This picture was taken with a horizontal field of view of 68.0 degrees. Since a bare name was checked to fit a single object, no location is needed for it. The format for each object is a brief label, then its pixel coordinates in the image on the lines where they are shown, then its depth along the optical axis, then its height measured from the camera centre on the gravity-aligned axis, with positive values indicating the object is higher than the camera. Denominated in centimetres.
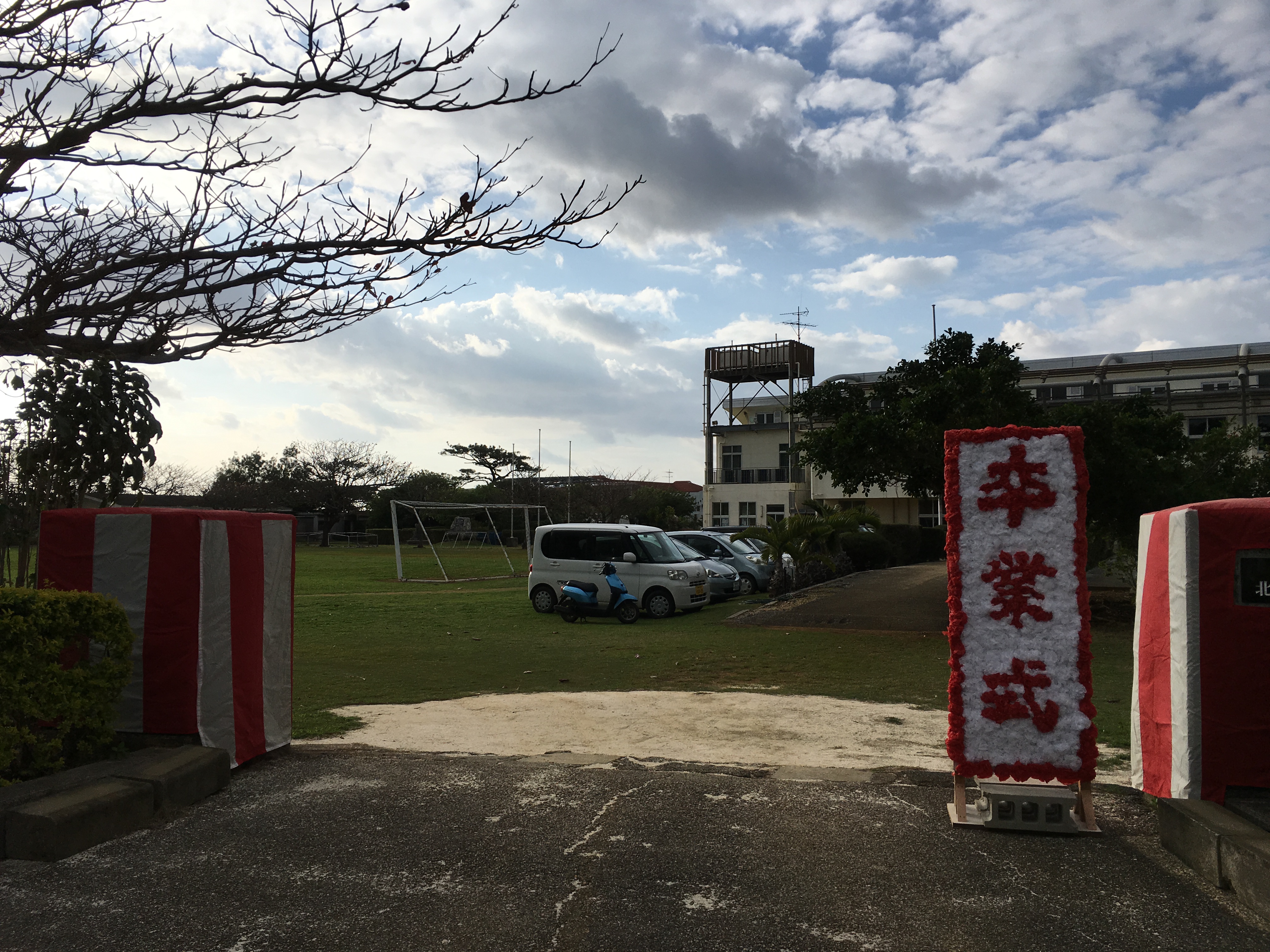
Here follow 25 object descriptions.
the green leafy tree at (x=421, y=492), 5797 +154
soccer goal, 2666 -114
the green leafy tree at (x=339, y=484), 5725 +206
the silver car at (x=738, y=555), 2033 -92
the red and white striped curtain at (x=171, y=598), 511 -44
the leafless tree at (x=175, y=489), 6016 +197
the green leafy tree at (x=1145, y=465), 1373 +75
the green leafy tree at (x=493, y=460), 6000 +360
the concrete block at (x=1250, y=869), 336 -132
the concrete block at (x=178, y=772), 447 -125
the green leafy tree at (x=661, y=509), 4775 +30
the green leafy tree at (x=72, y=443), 602 +50
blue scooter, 1589 -150
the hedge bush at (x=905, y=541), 2694 -83
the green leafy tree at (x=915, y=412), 1379 +153
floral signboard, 439 -47
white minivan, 1634 -87
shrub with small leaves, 423 -76
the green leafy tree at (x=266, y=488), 5578 +176
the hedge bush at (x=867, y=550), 2338 -92
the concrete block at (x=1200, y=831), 365 -130
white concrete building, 3528 +460
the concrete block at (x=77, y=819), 387 -129
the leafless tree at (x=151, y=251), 534 +166
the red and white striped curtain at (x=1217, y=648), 396 -58
